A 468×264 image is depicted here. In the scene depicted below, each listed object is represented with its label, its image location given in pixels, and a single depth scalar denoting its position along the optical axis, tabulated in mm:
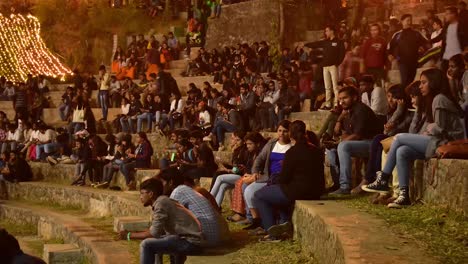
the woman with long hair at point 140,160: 15984
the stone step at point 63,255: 10564
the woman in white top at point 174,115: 18094
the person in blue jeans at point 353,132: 9984
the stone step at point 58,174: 16562
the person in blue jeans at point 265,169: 10094
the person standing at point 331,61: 14625
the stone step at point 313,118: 14227
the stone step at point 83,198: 13727
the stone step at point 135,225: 11156
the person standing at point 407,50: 13141
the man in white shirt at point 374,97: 11570
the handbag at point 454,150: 7965
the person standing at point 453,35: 12117
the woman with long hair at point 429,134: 8375
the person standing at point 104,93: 21797
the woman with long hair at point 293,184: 9258
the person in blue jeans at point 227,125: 15766
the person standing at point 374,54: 13961
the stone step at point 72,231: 10007
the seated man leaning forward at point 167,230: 8391
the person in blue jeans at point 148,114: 18891
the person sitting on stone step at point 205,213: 9094
